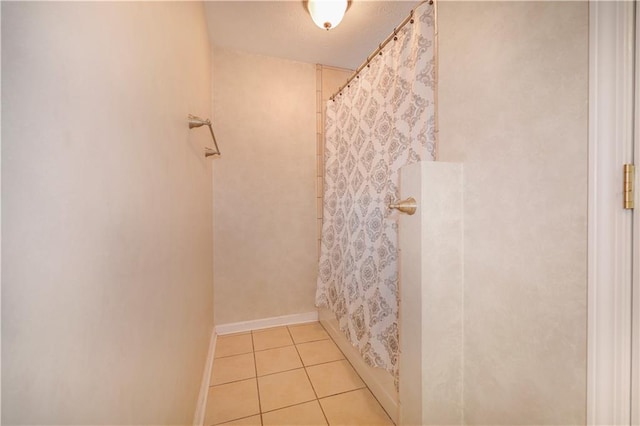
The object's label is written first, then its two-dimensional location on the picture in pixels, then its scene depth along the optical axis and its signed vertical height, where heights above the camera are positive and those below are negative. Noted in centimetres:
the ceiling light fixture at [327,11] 133 +114
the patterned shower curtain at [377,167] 96 +21
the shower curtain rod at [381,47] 101 +83
